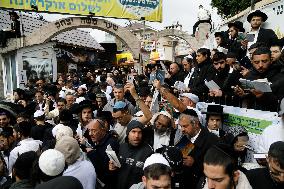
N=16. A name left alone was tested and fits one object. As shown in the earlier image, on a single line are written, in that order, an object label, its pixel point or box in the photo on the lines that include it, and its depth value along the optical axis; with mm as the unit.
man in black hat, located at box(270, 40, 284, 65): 3120
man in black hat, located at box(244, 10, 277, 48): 4339
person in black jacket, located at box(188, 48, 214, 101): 4038
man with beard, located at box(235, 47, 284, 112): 2808
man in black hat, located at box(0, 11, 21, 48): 10212
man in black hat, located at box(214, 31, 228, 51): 5237
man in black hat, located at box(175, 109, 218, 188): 2490
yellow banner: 10300
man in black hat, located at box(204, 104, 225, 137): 3141
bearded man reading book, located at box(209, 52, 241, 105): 3481
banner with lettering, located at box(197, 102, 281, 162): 2739
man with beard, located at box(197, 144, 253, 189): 1803
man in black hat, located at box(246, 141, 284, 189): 1820
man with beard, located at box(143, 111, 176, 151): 3035
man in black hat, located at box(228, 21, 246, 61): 4947
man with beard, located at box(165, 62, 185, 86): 5431
